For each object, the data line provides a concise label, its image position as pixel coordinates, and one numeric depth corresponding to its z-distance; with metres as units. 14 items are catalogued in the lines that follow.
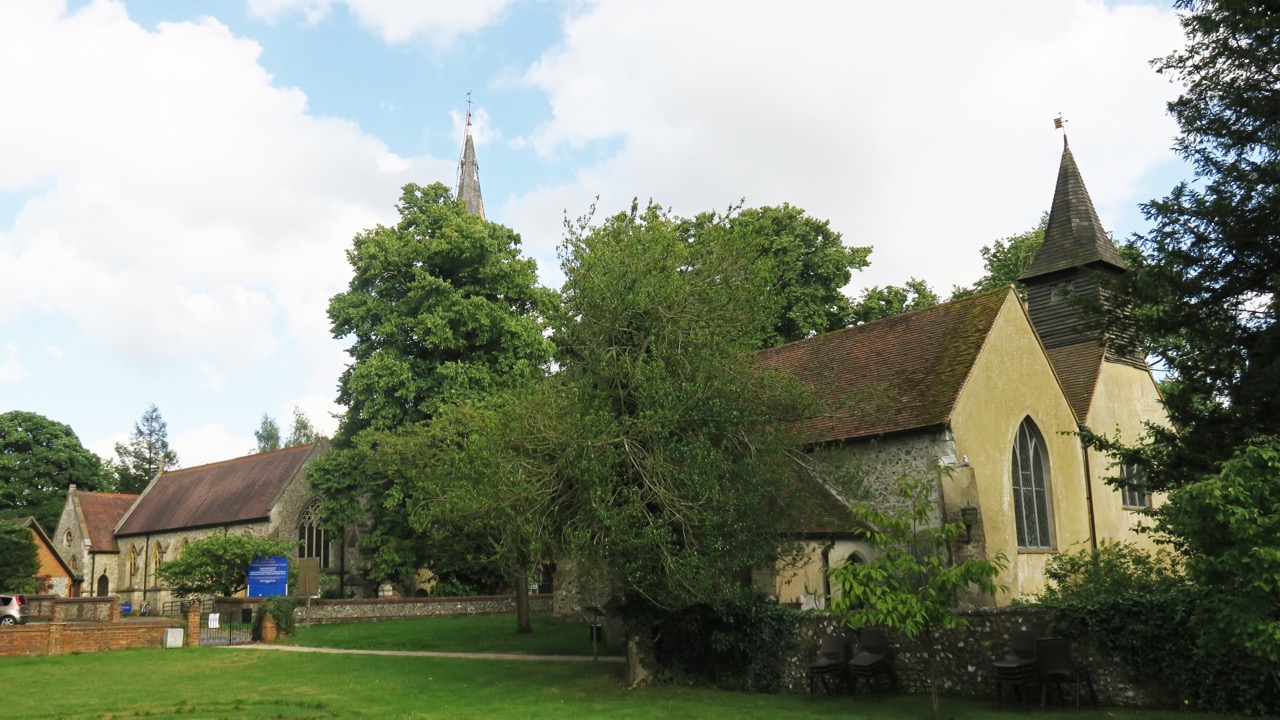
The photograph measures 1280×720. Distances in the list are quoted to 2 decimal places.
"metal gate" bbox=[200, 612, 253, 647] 28.20
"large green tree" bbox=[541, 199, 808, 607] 15.63
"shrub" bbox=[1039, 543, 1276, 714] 11.91
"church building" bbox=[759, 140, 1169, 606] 20.48
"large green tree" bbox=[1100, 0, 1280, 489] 14.62
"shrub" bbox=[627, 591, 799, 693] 16.77
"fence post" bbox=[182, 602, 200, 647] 26.36
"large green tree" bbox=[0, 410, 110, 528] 59.88
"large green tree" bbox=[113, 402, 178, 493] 90.50
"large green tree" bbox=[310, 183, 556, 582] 34.38
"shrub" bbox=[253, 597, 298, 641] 28.64
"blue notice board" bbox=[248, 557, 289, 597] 33.41
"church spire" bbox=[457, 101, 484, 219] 61.15
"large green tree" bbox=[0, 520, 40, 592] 43.31
